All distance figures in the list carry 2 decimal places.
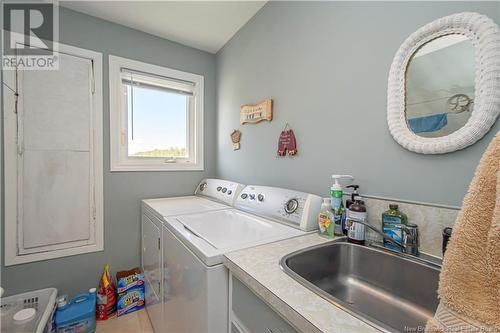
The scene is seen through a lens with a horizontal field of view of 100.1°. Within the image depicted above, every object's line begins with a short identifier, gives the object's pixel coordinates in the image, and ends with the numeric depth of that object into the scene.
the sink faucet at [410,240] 0.84
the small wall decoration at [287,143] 1.43
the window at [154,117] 1.93
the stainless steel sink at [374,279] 0.73
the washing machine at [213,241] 0.80
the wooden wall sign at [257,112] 1.61
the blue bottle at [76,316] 1.49
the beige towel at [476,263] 0.36
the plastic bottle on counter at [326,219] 1.02
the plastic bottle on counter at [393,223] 0.88
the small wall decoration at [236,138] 2.00
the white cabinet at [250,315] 0.61
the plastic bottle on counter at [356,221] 0.95
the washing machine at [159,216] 1.40
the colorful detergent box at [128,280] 1.78
